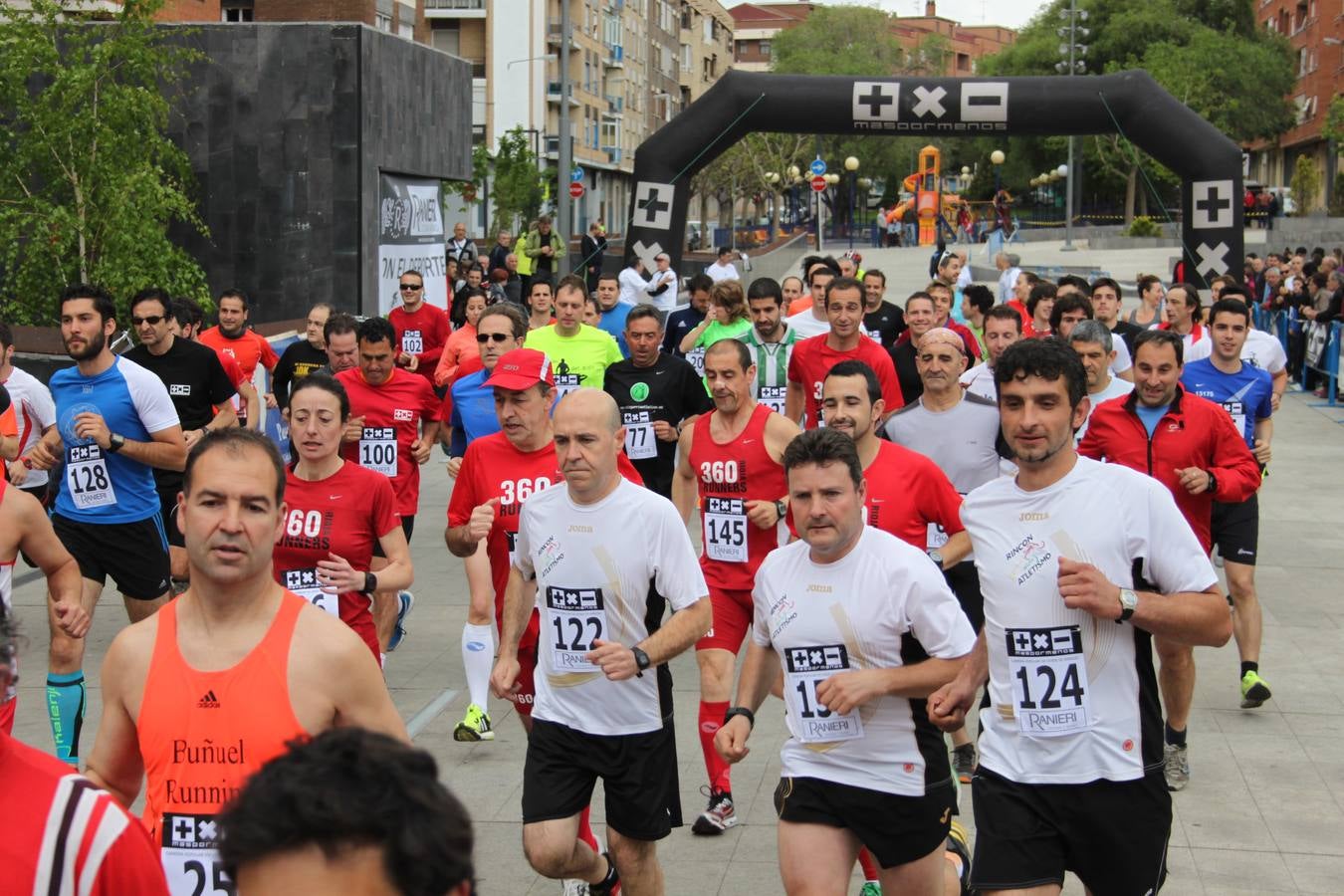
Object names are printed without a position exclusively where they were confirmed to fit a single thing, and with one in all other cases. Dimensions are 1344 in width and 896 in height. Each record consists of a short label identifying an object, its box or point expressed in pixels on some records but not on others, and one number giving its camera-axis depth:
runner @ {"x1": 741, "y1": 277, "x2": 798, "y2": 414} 10.66
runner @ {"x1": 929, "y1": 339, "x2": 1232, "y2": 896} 4.48
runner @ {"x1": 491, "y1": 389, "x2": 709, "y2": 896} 5.30
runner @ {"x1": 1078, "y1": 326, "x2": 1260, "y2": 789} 7.55
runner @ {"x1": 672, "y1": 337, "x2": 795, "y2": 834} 7.30
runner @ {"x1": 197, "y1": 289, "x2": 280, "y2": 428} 12.13
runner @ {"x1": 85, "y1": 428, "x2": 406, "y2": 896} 3.39
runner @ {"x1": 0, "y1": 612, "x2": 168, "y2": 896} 2.45
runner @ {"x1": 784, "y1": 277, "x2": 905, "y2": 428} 9.52
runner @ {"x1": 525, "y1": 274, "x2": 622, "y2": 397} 10.71
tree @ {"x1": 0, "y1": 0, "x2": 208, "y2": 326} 17.19
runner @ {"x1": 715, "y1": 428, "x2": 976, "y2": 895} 4.68
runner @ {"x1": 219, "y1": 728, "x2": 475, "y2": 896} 1.78
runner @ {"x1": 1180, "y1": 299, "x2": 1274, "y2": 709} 9.54
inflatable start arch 20.23
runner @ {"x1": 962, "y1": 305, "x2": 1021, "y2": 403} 10.20
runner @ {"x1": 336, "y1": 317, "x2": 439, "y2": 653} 9.18
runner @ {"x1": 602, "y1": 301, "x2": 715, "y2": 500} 9.64
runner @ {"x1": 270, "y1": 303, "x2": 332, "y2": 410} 11.30
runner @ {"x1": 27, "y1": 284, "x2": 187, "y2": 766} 7.86
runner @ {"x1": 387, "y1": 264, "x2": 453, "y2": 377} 14.55
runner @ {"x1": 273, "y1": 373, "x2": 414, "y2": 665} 6.44
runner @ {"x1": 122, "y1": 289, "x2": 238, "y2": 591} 9.27
